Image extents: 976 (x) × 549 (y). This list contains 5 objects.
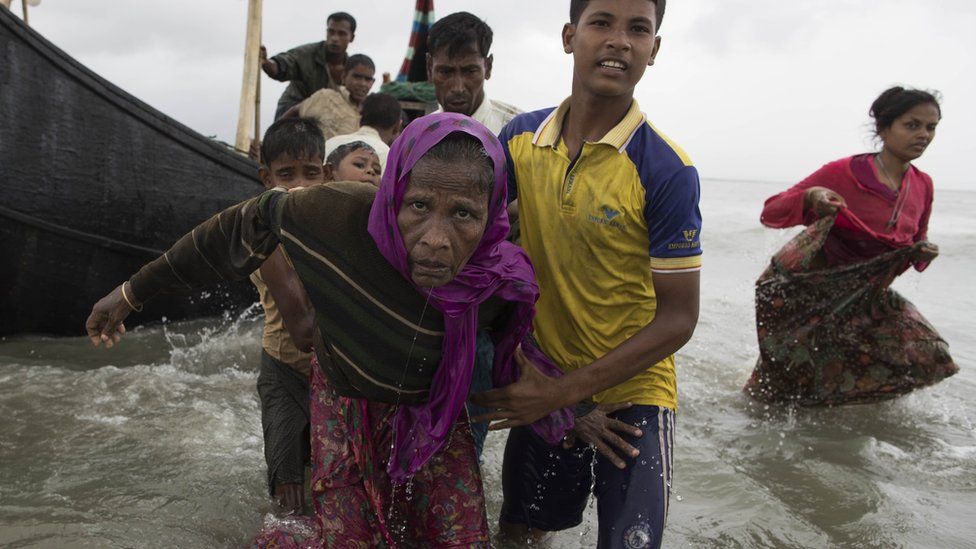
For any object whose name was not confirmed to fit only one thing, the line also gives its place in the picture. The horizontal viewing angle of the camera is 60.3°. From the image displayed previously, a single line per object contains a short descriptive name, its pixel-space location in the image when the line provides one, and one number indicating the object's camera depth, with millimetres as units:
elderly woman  2074
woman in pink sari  5184
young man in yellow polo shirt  2330
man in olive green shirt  7840
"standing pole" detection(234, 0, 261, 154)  7254
